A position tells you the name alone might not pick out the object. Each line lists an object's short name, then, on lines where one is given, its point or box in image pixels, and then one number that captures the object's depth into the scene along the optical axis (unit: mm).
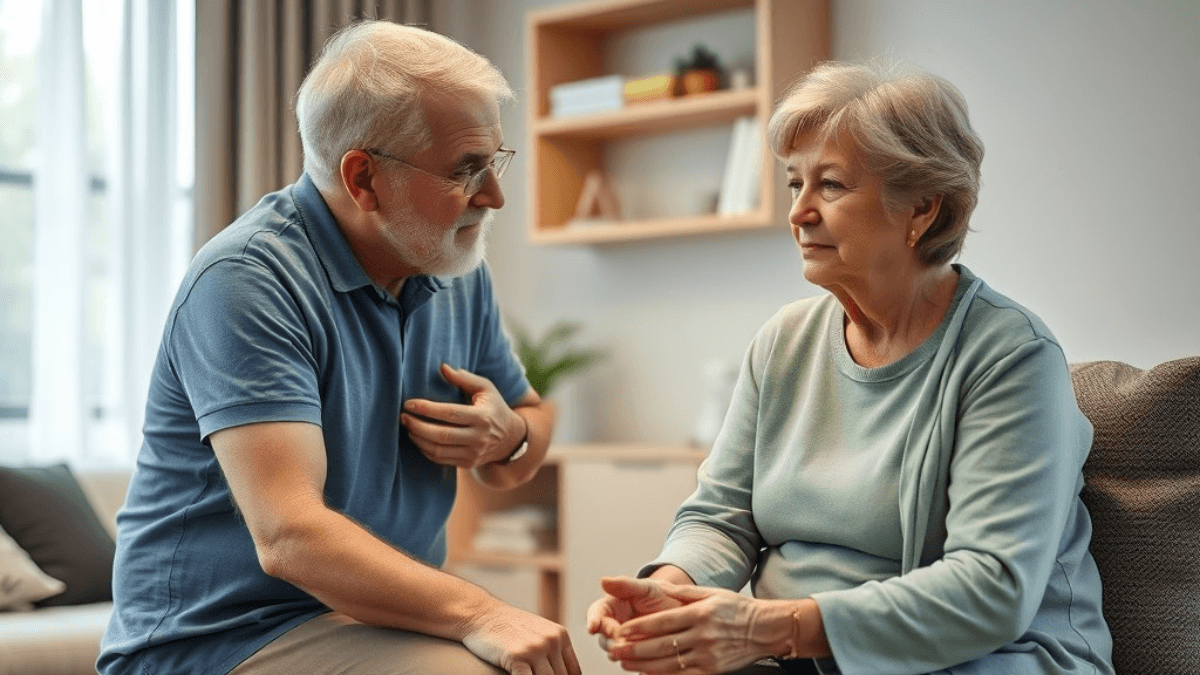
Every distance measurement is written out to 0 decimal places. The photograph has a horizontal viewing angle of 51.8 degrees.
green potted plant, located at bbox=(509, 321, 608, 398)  4238
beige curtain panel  4113
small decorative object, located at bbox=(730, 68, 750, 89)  3867
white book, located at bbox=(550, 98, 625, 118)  4078
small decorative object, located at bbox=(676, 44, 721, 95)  3920
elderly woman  1383
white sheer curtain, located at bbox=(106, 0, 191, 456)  3971
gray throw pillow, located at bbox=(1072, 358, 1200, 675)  1570
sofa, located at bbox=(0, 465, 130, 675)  2689
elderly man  1500
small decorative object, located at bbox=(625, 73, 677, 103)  3939
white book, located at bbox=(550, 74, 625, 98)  4059
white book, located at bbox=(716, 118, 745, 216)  3854
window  3766
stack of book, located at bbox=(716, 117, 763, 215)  3803
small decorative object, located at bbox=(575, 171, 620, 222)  4242
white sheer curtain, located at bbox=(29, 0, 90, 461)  3799
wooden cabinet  3807
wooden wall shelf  3729
